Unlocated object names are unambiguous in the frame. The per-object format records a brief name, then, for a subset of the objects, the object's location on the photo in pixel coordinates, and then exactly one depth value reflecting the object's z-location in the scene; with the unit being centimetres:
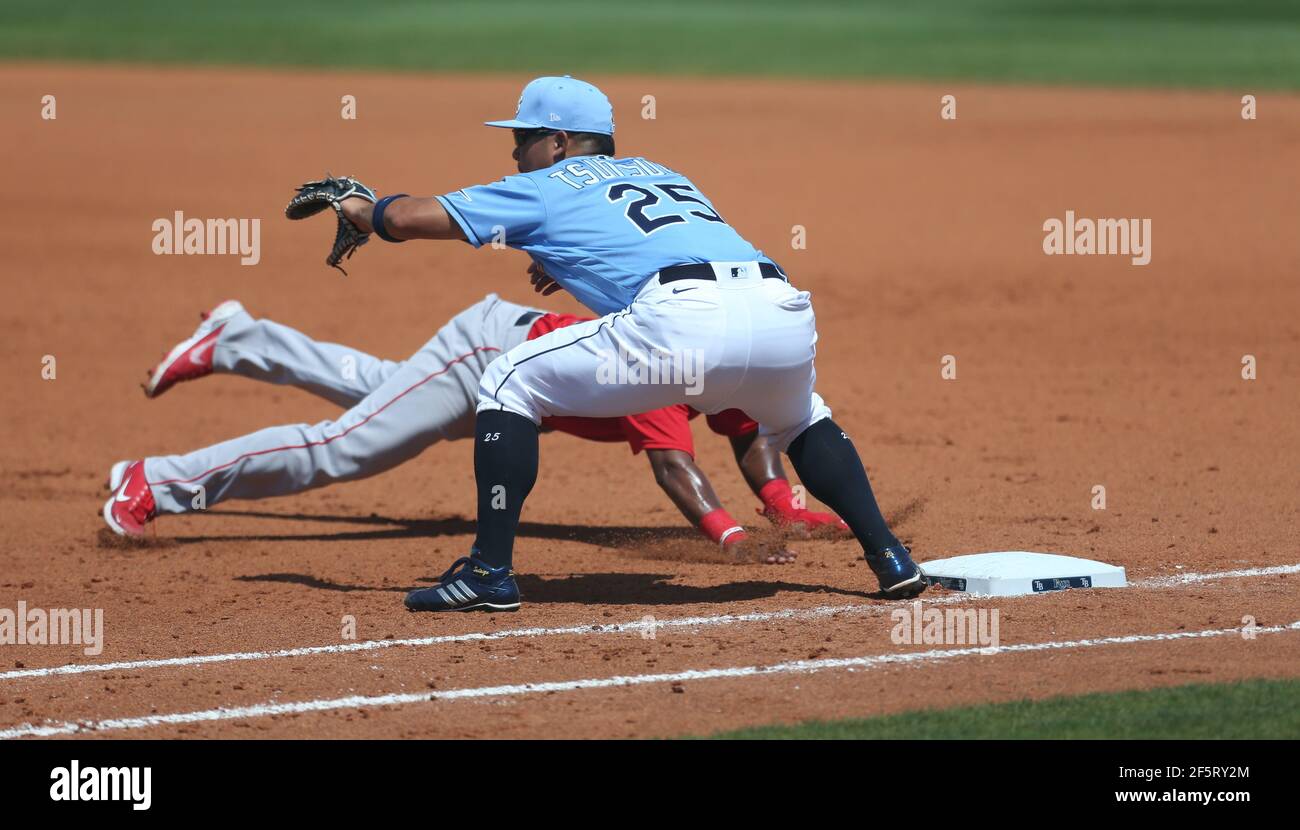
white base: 1184
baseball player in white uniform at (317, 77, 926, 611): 1104
